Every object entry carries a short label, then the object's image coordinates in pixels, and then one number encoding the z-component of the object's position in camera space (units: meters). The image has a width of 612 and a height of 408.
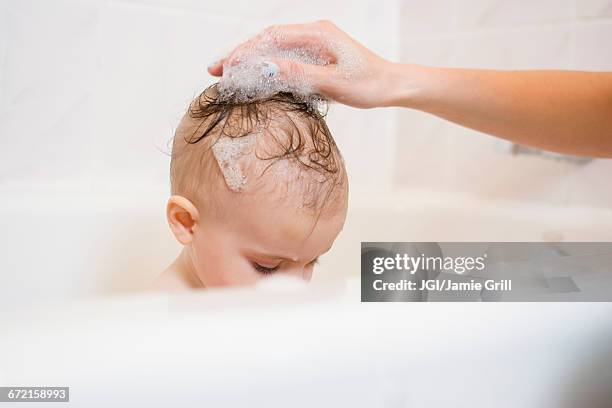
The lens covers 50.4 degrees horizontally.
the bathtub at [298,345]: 0.52
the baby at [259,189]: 0.72
